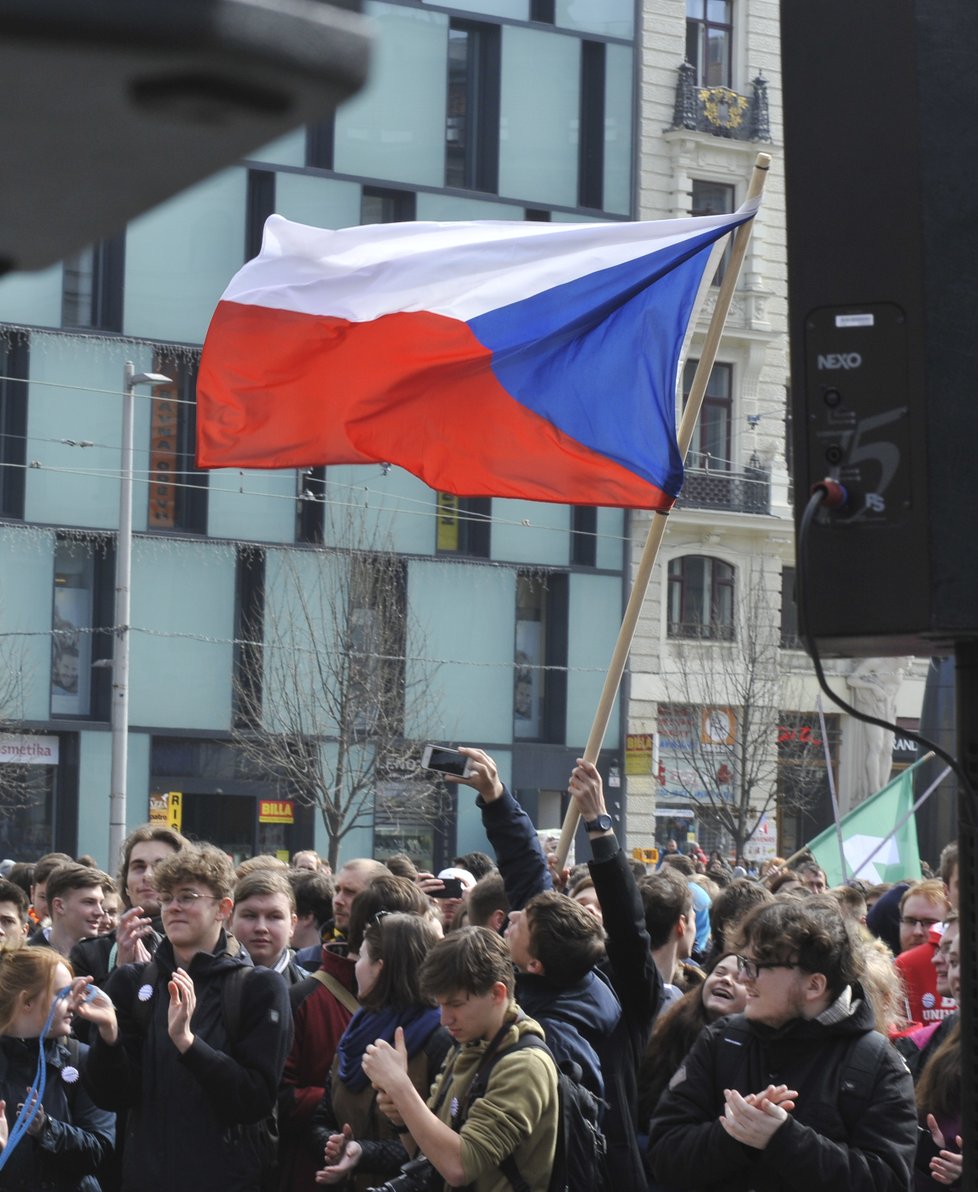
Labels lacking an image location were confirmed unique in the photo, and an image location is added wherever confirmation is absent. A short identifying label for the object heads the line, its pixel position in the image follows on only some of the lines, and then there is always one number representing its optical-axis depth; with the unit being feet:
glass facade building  104.53
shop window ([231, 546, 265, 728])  107.86
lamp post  93.25
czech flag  26.11
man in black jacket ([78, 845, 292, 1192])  19.30
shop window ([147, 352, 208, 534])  107.86
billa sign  107.24
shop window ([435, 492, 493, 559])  116.16
